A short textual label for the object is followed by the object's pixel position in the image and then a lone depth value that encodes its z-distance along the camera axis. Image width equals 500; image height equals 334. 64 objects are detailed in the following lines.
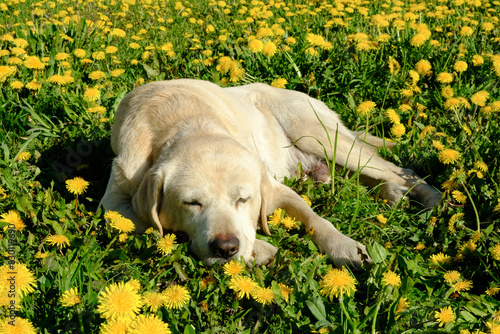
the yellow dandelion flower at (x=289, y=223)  3.08
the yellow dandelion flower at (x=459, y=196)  3.04
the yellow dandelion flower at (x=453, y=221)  2.95
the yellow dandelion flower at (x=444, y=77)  4.55
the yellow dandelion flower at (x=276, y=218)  3.16
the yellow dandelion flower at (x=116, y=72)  4.81
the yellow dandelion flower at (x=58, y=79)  4.28
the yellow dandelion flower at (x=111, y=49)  5.15
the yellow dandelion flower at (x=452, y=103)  3.83
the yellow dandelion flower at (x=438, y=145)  3.63
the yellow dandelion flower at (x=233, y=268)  2.35
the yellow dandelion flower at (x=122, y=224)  2.54
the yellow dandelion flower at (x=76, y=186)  2.91
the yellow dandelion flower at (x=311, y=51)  5.04
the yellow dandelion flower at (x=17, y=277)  1.97
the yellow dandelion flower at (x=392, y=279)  2.25
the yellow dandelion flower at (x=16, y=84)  4.29
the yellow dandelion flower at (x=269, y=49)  4.94
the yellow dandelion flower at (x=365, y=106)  4.09
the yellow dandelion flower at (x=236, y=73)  4.95
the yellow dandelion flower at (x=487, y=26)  5.45
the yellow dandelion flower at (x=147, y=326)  1.73
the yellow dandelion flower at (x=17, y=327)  1.73
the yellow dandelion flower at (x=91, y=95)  4.23
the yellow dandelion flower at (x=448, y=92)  4.42
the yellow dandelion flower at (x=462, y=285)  2.42
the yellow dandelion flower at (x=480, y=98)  3.74
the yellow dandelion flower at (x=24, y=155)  3.65
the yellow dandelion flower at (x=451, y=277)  2.46
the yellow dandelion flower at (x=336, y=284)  2.17
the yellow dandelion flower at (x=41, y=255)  2.47
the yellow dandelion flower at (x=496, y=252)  2.47
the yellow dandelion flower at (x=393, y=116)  4.09
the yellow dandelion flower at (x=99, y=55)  4.98
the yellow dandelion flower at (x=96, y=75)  4.58
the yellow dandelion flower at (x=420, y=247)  2.96
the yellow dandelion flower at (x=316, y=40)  5.07
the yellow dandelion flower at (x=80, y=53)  4.94
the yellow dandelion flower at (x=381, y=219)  3.13
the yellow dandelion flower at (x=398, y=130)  4.02
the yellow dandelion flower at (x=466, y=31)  5.27
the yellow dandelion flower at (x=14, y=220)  2.70
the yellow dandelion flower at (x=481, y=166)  3.13
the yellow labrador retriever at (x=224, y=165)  2.83
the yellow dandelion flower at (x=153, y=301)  1.97
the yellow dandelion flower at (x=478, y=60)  4.69
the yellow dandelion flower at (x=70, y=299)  1.93
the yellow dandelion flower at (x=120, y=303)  1.79
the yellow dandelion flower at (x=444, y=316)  2.05
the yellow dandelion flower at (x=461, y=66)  4.59
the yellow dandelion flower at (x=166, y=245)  2.52
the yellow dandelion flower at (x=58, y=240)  2.50
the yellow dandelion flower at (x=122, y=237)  2.63
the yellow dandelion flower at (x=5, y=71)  4.36
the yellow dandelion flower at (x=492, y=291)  2.48
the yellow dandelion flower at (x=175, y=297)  2.03
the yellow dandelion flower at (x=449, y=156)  3.27
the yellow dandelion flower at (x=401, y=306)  2.15
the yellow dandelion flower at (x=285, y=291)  2.21
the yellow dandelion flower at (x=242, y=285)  2.14
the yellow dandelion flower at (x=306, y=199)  3.55
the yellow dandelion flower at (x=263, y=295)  2.11
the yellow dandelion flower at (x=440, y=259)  2.74
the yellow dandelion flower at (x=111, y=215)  2.59
